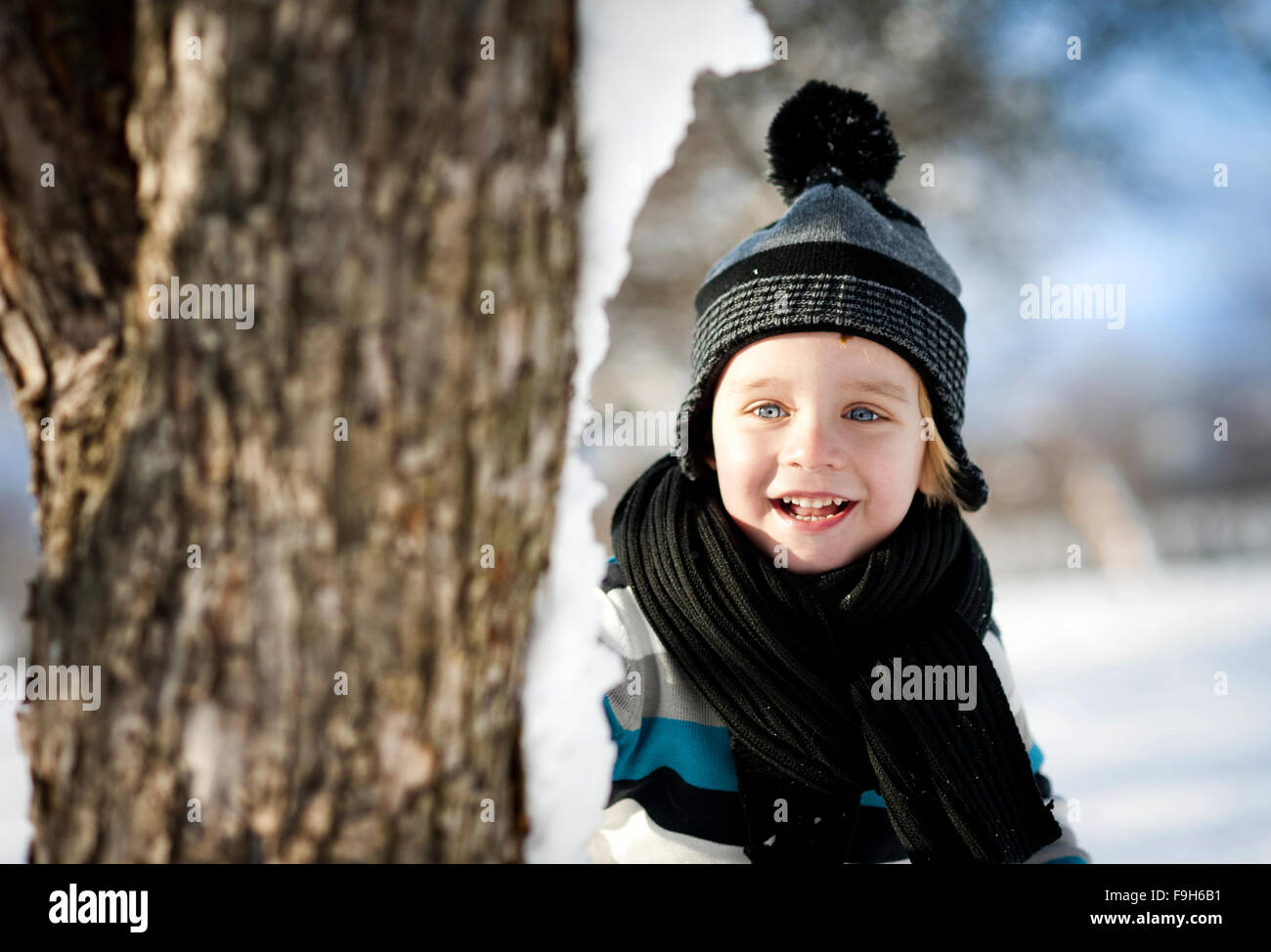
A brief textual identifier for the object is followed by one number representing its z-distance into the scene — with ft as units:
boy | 3.92
